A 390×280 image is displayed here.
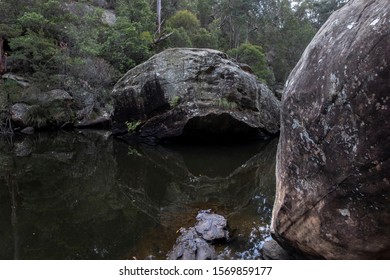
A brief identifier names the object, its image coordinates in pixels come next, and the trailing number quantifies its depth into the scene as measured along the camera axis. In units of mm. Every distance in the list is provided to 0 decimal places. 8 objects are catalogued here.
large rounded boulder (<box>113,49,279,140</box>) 12625
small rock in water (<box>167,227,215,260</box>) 4359
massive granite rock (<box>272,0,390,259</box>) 2805
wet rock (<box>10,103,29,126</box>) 15695
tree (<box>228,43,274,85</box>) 25203
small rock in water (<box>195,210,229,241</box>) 4863
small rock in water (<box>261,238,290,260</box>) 4266
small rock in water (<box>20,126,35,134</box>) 15836
